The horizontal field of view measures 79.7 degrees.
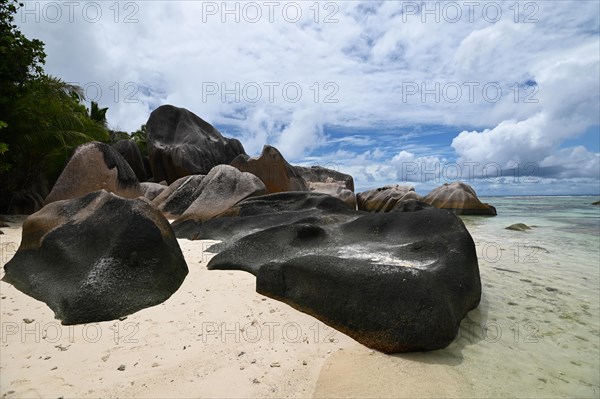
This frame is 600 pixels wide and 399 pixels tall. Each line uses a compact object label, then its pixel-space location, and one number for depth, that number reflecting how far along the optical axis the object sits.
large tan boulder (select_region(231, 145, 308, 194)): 13.24
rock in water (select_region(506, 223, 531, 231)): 13.00
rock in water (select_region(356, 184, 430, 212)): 20.08
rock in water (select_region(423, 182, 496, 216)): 20.56
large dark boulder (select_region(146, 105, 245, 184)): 19.20
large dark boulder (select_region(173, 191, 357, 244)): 6.16
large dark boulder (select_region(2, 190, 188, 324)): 3.23
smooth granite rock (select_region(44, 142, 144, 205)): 8.93
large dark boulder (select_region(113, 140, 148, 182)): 20.75
